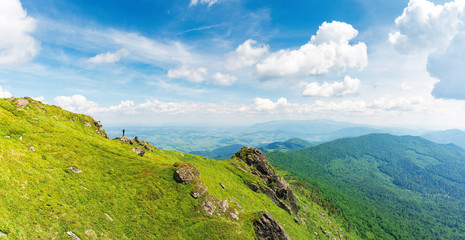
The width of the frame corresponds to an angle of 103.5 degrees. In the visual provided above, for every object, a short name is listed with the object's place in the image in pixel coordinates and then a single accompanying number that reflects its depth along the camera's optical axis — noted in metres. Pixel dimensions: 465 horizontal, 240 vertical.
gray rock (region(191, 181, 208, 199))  48.84
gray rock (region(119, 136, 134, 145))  77.01
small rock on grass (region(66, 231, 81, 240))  26.87
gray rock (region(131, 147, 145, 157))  65.31
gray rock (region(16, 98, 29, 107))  53.71
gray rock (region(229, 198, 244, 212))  60.53
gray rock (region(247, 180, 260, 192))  92.22
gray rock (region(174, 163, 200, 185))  50.25
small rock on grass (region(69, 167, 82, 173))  38.20
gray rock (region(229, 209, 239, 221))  50.18
